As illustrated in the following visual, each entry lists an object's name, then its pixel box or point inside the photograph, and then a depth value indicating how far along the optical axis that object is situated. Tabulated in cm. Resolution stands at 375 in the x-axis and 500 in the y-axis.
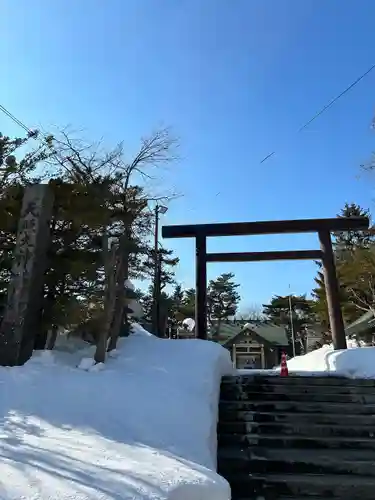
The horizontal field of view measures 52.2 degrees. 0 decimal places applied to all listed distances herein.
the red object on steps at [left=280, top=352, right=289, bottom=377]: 774
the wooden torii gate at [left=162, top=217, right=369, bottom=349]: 1033
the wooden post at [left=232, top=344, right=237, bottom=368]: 3020
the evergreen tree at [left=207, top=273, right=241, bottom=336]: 3738
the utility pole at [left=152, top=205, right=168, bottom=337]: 1730
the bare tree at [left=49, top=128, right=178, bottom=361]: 773
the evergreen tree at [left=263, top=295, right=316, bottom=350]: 3729
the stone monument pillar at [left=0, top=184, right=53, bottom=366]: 625
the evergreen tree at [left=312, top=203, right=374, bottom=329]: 1753
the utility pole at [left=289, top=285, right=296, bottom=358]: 3428
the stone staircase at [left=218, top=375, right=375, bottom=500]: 398
